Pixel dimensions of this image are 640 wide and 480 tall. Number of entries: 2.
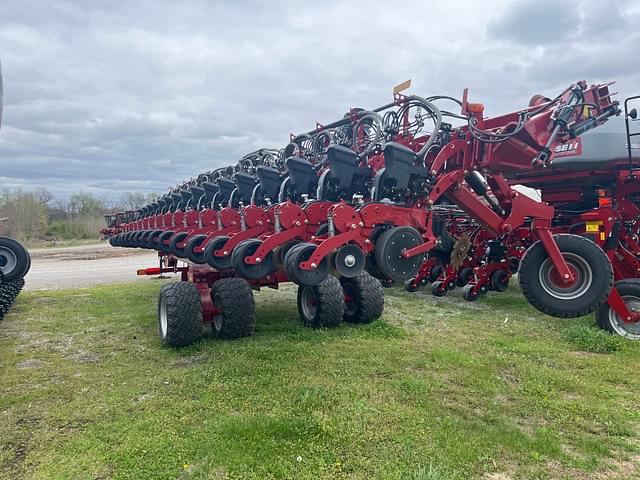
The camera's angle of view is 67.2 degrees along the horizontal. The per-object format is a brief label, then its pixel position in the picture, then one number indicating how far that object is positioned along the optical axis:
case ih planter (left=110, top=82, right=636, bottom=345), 4.10
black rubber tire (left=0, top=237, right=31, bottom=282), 10.38
